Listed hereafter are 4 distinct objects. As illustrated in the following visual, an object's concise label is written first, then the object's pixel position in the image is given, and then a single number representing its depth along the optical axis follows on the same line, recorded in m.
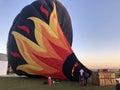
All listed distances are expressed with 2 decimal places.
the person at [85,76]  7.74
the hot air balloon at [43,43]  8.62
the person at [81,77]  7.74
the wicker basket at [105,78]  7.65
